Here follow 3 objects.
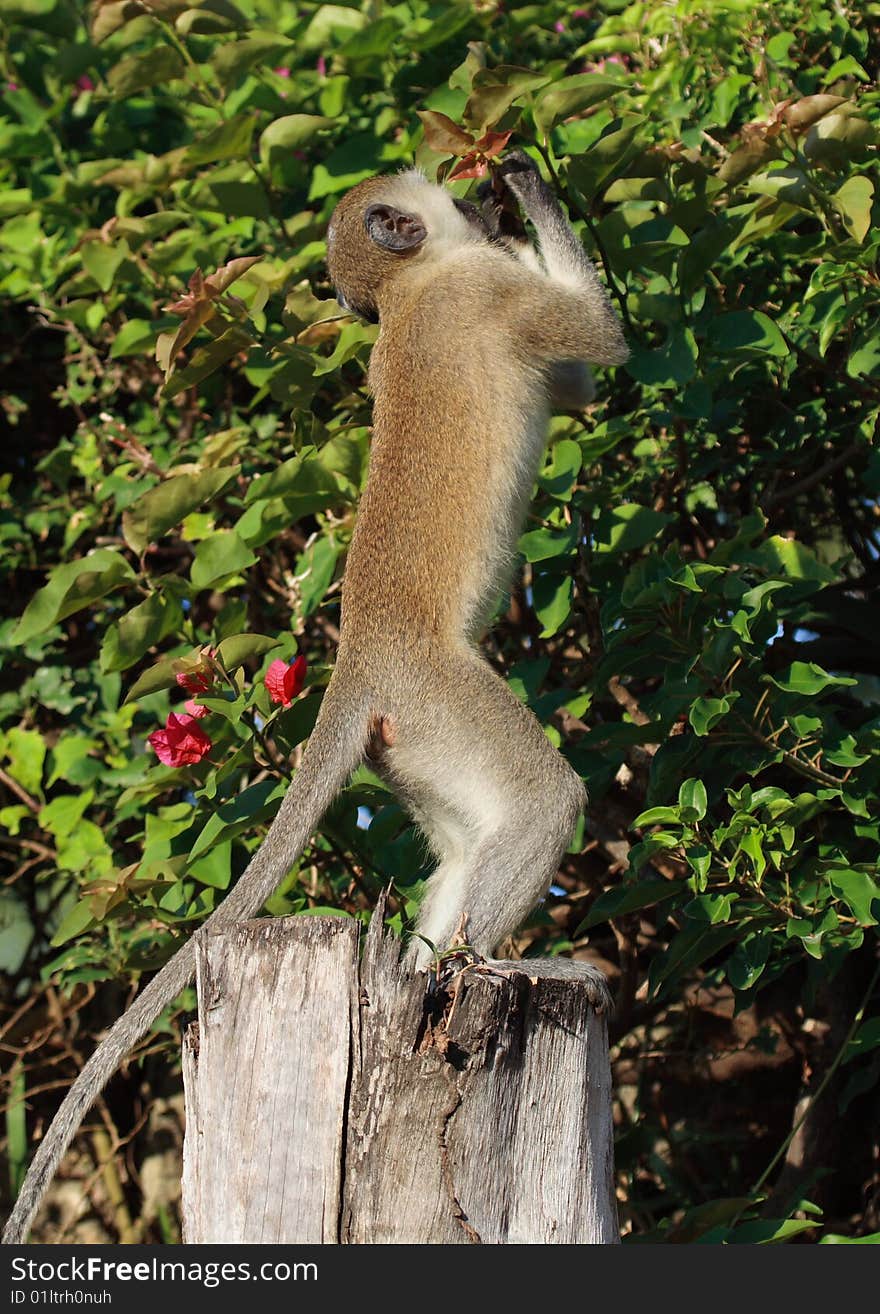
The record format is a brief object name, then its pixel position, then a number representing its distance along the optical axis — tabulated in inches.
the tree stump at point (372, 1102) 215.2
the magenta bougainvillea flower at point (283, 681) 308.7
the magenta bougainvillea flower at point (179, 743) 313.0
